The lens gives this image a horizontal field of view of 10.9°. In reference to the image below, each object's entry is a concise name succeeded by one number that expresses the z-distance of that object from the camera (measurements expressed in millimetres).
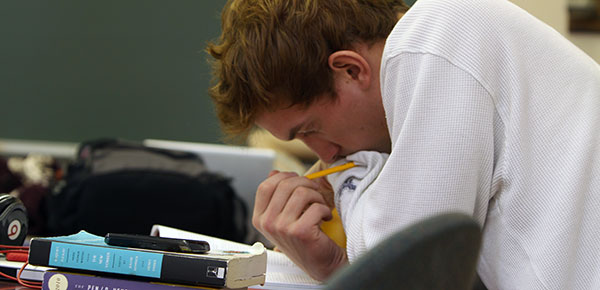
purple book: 3118
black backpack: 5573
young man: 3163
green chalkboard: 7432
